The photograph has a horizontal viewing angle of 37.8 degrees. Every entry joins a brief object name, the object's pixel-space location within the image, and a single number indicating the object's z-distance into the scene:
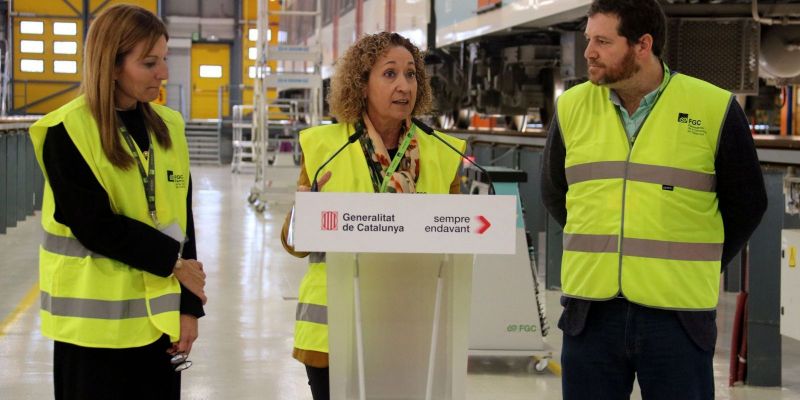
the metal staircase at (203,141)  31.78
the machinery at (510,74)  12.10
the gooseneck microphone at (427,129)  2.84
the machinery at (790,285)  4.93
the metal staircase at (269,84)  15.20
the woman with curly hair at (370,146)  2.75
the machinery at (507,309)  5.85
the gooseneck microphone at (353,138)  2.66
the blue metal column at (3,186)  11.78
